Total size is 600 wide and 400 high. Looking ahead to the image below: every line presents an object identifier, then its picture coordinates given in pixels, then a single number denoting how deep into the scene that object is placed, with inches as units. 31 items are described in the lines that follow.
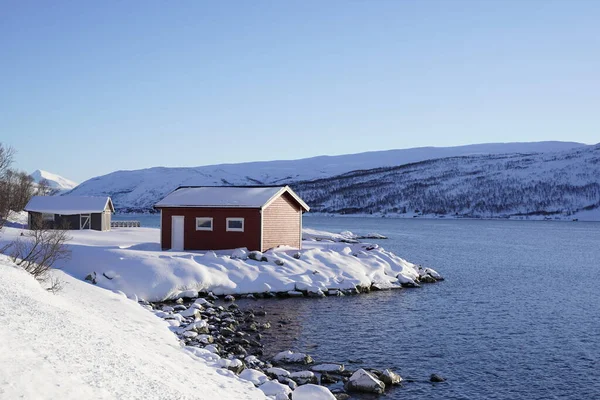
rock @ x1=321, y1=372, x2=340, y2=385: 562.8
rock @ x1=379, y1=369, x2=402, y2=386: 561.3
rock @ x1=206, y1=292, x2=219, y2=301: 999.7
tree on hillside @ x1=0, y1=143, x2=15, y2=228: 1978.6
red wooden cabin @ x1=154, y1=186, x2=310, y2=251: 1257.4
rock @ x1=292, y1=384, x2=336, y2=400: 484.7
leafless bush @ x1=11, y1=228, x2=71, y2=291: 772.0
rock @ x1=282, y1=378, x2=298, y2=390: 532.5
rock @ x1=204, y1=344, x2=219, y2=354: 639.1
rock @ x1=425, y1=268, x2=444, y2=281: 1320.1
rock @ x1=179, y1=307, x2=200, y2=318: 830.5
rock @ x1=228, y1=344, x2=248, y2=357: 656.4
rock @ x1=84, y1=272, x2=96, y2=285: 961.3
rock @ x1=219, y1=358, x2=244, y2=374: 559.1
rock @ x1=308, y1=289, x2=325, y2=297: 1064.8
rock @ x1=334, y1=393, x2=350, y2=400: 515.8
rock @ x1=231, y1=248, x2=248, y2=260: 1156.1
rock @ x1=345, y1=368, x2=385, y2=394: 538.0
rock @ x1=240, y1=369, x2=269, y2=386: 529.1
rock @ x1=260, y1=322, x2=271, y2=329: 797.4
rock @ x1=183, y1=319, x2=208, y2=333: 738.2
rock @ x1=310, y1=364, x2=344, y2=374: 592.7
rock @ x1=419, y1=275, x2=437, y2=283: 1273.6
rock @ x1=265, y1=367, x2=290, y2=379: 566.3
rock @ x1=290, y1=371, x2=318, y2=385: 556.1
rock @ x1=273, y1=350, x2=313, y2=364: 627.8
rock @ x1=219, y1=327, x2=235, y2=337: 748.1
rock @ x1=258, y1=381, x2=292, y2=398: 495.2
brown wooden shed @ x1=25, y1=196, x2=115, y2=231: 1937.7
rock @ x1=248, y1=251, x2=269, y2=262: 1155.6
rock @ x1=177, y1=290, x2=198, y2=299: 986.7
